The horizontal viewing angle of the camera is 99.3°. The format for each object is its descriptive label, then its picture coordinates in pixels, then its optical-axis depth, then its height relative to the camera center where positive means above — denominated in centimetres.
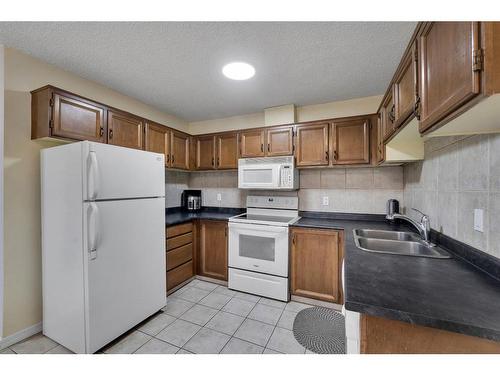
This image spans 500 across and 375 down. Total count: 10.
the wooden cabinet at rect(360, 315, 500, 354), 69 -53
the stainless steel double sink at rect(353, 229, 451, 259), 143 -44
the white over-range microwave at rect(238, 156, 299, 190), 255 +18
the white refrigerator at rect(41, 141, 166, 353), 153 -43
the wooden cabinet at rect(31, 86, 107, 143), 170 +62
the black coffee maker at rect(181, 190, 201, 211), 339 -19
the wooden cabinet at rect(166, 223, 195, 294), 244 -81
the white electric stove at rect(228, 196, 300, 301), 234 -78
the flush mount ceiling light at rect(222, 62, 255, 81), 188 +109
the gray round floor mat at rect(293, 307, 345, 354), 166 -125
